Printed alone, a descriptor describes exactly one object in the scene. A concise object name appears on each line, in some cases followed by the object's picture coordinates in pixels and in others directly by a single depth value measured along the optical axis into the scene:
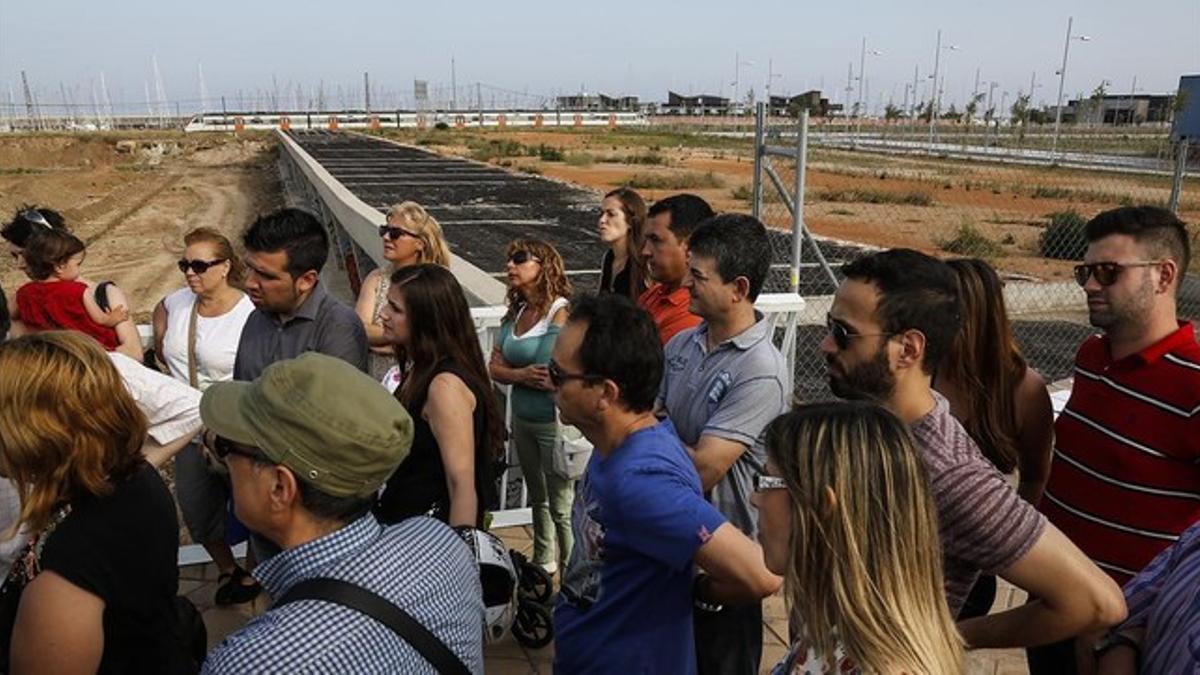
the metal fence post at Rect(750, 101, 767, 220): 5.57
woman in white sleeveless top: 3.67
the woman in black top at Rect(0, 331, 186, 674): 1.82
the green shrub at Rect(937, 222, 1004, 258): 15.76
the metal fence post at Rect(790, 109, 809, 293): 5.07
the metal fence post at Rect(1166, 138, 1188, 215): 6.79
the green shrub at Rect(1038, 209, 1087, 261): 15.87
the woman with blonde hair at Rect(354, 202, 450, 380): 4.06
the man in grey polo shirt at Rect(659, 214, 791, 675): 2.39
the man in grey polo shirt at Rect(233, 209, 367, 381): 3.26
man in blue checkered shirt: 1.51
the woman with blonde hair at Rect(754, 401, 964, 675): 1.43
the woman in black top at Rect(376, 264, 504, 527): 2.50
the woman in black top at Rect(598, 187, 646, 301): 4.46
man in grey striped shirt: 1.66
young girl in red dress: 3.95
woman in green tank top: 3.79
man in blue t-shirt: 1.94
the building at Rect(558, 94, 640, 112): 129.50
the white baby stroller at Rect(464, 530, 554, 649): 2.10
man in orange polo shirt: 3.54
